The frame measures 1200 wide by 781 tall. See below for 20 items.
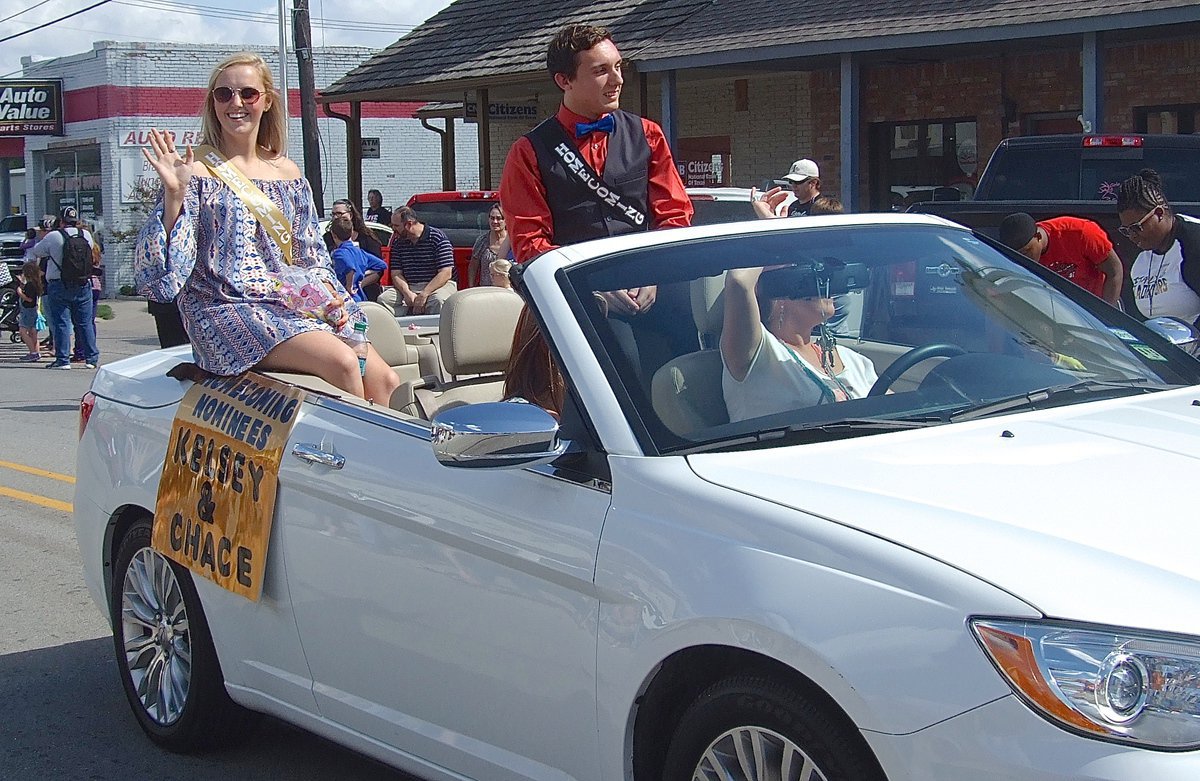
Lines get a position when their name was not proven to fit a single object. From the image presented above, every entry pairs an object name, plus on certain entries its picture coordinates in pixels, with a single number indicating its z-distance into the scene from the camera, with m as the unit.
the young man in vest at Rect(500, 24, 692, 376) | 5.15
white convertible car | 2.55
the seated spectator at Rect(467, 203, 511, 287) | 13.88
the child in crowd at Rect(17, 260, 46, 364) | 19.31
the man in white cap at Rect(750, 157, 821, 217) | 11.91
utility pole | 24.66
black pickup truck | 9.16
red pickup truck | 18.22
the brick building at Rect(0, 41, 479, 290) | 38.09
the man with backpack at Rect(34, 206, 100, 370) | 18.36
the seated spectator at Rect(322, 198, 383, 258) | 15.05
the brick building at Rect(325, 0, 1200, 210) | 16.11
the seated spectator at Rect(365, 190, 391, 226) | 24.97
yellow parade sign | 4.23
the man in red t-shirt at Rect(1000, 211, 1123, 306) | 8.16
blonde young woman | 4.95
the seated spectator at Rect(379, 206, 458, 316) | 14.73
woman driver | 3.53
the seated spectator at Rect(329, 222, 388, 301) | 14.91
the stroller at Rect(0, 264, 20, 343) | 22.53
